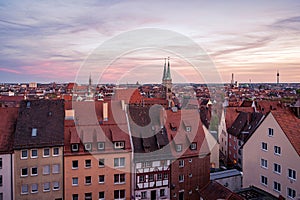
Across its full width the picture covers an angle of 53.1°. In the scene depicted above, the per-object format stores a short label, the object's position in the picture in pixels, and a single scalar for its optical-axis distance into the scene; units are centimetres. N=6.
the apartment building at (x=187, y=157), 3095
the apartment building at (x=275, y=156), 2436
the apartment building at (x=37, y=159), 2780
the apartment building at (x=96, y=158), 2900
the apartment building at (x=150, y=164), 3005
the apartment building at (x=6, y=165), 2711
